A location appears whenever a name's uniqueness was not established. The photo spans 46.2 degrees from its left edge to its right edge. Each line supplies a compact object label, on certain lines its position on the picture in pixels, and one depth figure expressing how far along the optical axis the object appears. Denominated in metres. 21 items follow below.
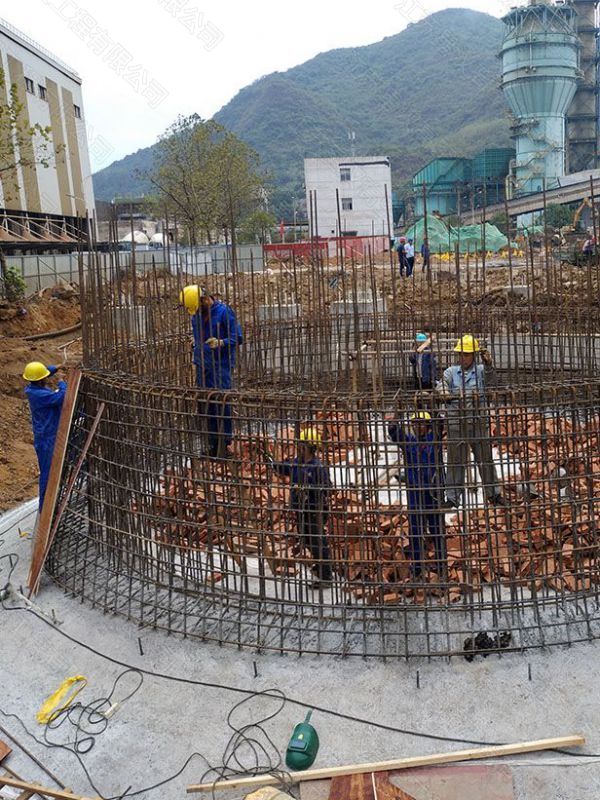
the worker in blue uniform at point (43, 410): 5.89
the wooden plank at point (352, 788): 3.47
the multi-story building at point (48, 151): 26.38
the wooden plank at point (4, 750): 4.01
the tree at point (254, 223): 31.69
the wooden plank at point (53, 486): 5.46
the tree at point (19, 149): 13.02
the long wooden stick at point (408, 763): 3.56
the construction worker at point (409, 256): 16.30
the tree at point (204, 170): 30.52
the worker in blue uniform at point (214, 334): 6.44
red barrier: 19.48
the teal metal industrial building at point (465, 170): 44.66
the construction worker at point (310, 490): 4.31
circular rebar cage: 4.29
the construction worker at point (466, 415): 4.25
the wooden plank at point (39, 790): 3.52
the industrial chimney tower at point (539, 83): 46.66
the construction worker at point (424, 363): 8.77
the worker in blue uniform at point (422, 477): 4.22
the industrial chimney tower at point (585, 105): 57.03
